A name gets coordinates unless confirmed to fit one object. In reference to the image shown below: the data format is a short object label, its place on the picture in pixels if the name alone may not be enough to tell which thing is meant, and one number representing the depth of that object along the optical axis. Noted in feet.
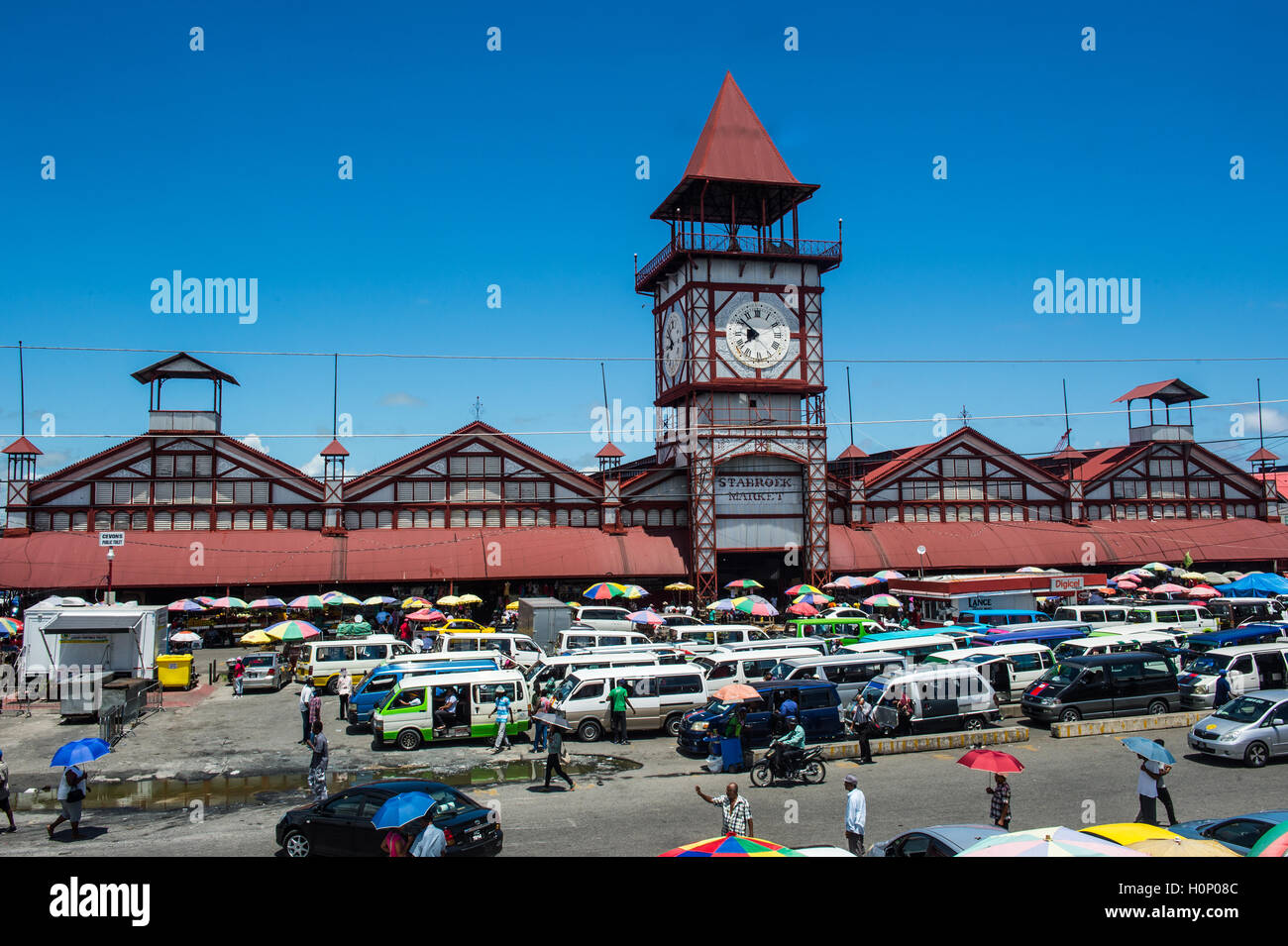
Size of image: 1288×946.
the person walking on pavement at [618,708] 78.28
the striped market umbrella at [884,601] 139.23
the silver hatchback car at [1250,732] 64.18
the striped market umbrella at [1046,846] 29.84
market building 153.07
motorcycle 62.95
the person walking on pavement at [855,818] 44.57
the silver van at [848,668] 84.07
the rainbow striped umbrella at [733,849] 31.76
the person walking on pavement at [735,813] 43.29
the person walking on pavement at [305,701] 76.40
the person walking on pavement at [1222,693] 77.77
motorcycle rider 62.90
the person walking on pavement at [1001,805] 46.44
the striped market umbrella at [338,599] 138.37
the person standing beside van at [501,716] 75.51
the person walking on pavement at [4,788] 53.42
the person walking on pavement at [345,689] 91.30
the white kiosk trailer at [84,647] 100.94
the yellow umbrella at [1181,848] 30.12
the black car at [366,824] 44.78
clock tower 167.63
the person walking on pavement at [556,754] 63.00
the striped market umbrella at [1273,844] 32.45
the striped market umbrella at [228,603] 134.31
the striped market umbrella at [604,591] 133.90
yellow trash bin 107.14
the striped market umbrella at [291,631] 107.24
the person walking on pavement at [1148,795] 47.11
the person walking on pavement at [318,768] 59.31
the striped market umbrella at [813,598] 140.97
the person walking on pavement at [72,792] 52.70
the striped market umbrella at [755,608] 126.11
